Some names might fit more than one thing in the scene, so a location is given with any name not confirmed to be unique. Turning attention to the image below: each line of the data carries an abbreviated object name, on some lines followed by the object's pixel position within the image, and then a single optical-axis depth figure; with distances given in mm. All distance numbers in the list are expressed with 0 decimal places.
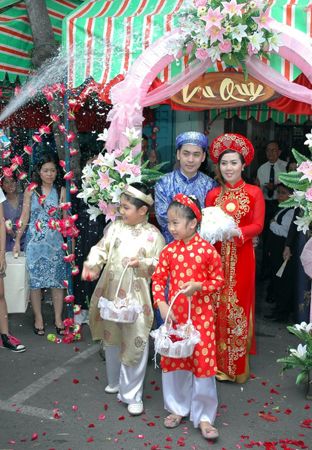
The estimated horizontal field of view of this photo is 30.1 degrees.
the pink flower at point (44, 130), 5152
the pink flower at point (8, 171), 5211
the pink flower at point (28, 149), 5236
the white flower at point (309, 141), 4008
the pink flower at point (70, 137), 5154
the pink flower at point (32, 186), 5456
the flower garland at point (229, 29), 4254
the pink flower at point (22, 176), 5383
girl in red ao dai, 3604
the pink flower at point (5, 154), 5230
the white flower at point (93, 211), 4801
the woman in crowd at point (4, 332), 4998
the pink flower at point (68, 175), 5191
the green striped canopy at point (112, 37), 4875
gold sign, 4629
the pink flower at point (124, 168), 4418
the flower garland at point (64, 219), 5207
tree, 6438
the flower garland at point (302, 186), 4020
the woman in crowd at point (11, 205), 6004
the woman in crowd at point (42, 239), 5512
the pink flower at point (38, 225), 5496
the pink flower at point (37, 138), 5162
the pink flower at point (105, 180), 4453
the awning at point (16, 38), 6594
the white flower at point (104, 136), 4723
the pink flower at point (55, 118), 5200
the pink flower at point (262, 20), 4289
